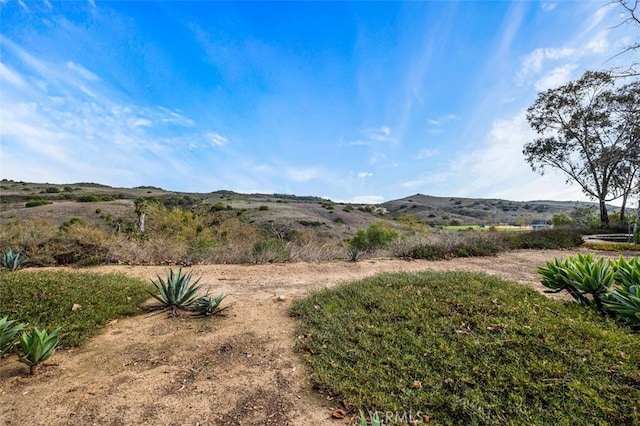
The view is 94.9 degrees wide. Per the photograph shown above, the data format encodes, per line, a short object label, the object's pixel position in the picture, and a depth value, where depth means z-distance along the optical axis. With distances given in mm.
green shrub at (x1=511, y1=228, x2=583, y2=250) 11961
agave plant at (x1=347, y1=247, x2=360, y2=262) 9125
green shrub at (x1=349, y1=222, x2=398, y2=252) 15102
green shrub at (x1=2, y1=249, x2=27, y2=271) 6686
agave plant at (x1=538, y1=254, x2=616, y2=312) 4082
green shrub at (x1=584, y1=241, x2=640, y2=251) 11656
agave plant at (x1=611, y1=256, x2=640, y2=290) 3953
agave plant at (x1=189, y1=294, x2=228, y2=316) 4438
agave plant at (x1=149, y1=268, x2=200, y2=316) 4645
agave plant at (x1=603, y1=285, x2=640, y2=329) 3434
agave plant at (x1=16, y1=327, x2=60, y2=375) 2824
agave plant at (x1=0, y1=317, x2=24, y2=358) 2918
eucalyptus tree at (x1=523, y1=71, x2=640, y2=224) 17500
